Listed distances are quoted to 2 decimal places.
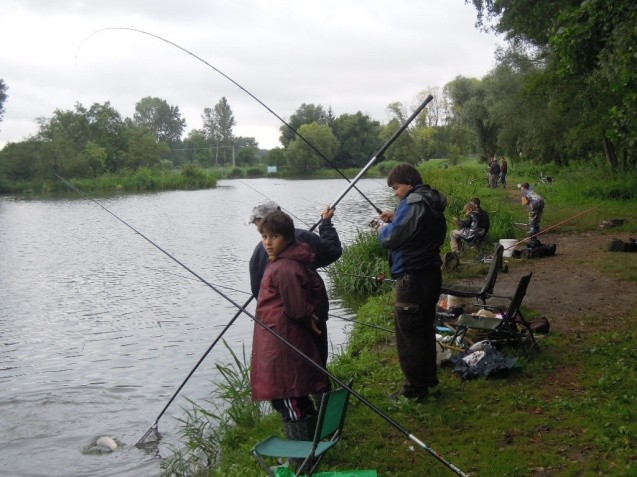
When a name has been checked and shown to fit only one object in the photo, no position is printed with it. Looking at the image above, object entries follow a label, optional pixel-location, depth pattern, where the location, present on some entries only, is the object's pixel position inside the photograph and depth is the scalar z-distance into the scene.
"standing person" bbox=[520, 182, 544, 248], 15.02
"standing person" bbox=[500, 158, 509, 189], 34.88
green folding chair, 3.81
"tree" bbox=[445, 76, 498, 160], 48.69
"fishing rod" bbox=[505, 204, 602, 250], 13.55
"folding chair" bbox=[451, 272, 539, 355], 6.63
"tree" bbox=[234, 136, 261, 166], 91.19
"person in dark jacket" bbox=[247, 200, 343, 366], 4.82
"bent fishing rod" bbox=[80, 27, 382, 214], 6.41
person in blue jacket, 5.27
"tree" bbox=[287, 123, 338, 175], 67.94
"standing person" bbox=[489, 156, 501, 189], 33.94
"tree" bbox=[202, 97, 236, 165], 56.47
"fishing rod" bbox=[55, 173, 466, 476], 3.72
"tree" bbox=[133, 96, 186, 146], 105.25
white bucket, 13.99
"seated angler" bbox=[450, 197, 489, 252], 14.39
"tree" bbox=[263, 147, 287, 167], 87.85
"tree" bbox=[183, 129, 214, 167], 80.42
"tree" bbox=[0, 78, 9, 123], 63.74
